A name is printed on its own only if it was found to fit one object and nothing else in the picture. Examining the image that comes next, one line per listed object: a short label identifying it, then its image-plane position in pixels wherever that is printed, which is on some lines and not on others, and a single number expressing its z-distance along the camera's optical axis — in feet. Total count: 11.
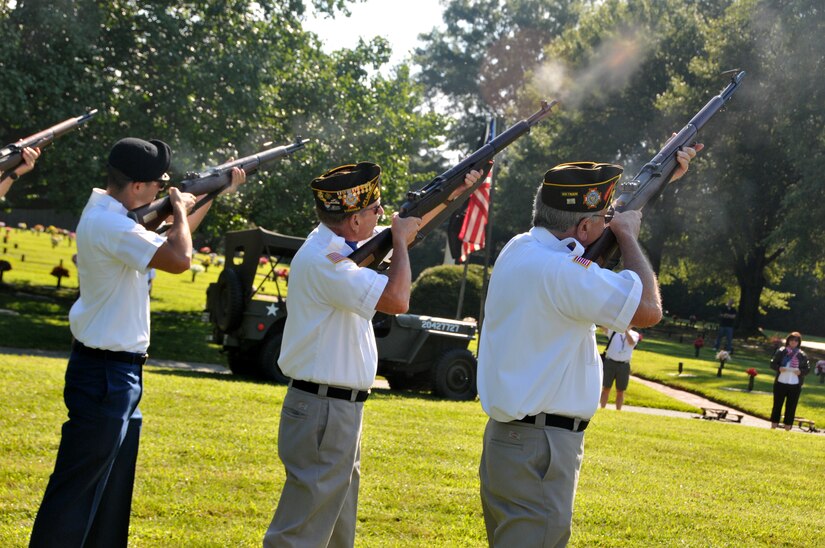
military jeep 50.19
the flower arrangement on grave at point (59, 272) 96.22
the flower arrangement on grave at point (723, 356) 82.48
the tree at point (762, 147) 109.29
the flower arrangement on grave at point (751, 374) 75.25
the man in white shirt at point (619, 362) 54.75
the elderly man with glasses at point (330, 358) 15.24
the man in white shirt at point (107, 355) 15.84
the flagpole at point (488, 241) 53.06
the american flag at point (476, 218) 61.82
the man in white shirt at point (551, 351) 13.35
